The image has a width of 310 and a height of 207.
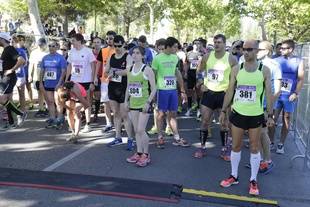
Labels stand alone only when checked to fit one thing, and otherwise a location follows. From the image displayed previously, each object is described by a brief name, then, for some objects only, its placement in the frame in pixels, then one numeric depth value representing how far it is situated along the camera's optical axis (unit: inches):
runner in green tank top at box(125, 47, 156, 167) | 263.4
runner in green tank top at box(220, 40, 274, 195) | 214.7
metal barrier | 309.2
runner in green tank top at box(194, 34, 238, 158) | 270.4
